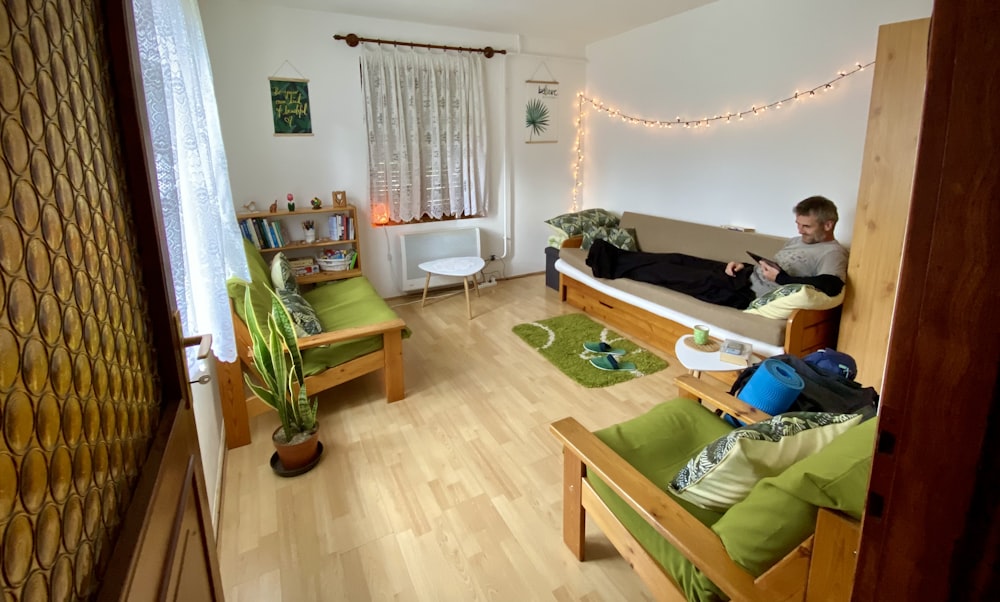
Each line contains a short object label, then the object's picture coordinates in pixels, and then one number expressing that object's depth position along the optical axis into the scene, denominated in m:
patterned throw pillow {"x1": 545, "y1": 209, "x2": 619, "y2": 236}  4.74
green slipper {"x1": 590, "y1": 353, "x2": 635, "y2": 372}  3.32
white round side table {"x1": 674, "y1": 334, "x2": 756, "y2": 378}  2.48
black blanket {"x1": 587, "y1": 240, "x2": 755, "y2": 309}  3.34
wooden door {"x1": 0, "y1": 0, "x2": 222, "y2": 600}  0.52
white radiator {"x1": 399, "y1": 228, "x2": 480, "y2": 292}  4.70
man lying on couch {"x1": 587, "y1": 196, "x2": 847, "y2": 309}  2.91
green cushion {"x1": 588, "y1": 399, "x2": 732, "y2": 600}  1.37
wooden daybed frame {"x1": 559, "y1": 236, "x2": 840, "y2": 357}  2.84
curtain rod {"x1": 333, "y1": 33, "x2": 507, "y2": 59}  4.04
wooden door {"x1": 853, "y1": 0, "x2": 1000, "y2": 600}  0.42
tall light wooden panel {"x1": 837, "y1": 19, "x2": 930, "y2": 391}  2.37
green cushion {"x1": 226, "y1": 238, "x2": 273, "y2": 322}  2.48
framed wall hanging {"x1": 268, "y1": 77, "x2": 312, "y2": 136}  3.96
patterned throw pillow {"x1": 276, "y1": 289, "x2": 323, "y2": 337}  2.68
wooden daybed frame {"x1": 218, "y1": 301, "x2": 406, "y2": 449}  2.48
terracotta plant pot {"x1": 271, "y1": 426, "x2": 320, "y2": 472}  2.29
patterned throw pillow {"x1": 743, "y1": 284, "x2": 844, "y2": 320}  2.74
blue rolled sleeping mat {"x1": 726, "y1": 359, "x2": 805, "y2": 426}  1.73
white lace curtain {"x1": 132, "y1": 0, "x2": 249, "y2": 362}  1.42
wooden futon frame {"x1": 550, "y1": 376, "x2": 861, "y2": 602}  0.95
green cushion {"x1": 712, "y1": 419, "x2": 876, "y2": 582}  0.95
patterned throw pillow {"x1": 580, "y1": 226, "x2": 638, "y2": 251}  4.46
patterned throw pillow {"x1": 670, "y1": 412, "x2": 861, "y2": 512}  1.28
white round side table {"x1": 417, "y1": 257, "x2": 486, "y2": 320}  4.28
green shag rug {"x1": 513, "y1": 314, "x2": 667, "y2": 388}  3.23
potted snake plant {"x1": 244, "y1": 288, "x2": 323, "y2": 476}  2.18
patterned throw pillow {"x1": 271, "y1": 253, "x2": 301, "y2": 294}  3.13
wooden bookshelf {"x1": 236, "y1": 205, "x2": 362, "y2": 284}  4.00
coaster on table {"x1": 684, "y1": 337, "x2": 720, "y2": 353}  2.67
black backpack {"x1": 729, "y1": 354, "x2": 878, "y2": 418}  1.73
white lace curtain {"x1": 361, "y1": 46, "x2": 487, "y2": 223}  4.28
